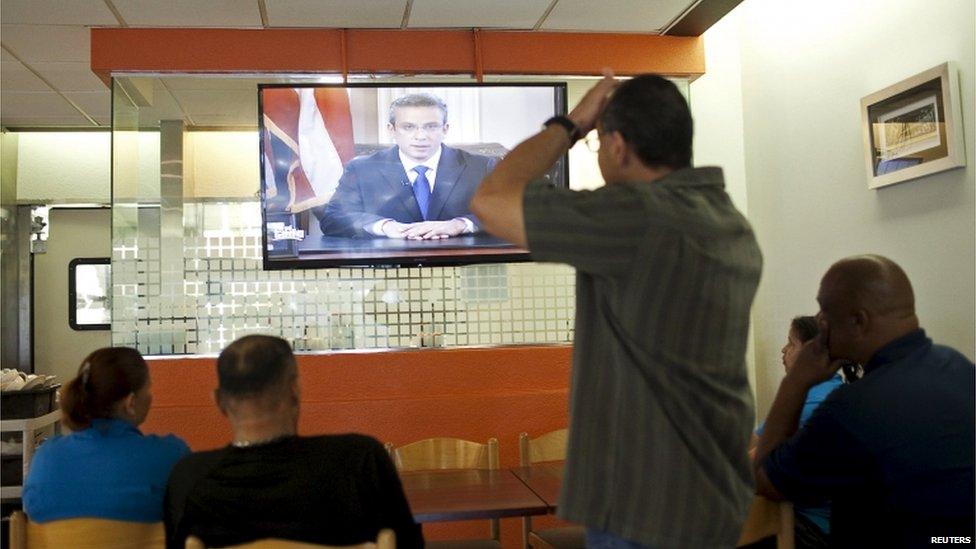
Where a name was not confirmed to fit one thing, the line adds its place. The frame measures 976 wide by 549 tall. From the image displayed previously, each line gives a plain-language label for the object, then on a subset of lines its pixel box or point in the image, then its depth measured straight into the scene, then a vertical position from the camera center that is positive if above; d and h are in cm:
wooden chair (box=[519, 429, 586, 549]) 342 -60
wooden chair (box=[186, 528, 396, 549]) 178 -43
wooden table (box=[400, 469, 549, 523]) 244 -53
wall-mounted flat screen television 462 +74
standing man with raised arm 140 -7
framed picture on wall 316 +63
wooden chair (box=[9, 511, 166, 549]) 213 -48
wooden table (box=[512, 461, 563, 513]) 265 -54
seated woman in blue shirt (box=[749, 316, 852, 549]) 276 -37
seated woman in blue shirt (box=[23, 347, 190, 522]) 221 -32
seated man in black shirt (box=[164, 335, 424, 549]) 189 -33
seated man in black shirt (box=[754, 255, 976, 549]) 192 -28
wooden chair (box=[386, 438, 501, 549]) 356 -54
